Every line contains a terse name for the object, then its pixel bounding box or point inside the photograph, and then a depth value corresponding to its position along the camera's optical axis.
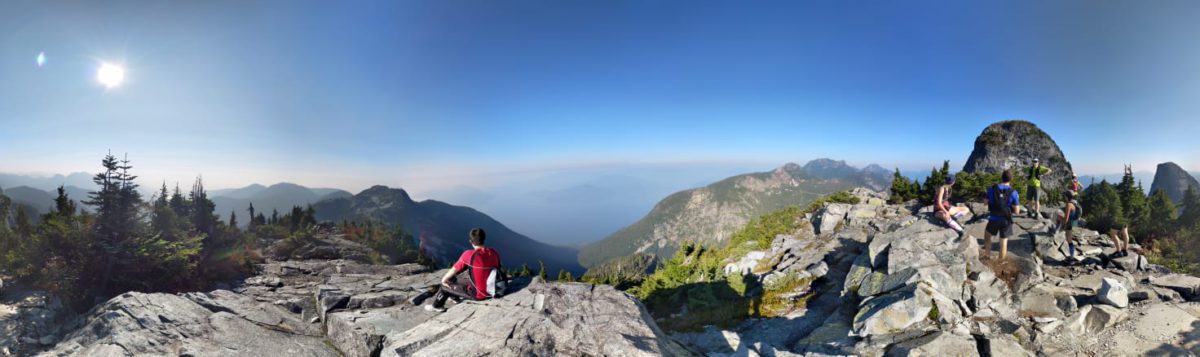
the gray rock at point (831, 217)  23.09
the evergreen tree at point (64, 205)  22.19
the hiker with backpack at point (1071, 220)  13.00
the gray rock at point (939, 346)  8.30
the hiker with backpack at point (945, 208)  13.22
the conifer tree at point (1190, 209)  15.73
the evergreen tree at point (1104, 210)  14.32
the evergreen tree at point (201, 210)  30.50
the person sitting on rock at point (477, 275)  9.47
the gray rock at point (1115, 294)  9.20
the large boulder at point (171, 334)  7.39
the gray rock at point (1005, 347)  8.28
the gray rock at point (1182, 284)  9.49
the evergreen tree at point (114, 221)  15.81
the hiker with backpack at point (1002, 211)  11.59
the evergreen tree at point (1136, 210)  15.87
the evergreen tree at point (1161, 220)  15.59
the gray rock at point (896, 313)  9.47
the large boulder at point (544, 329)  7.12
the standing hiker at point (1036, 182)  15.11
